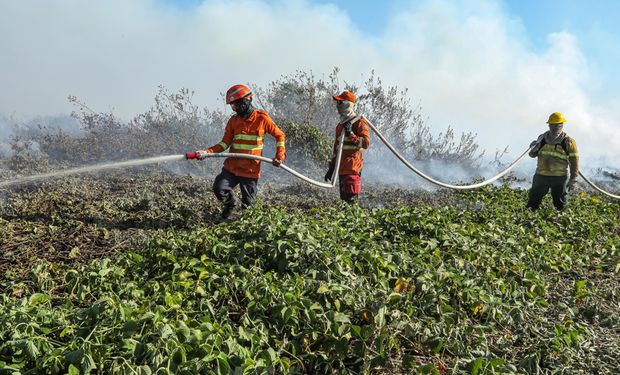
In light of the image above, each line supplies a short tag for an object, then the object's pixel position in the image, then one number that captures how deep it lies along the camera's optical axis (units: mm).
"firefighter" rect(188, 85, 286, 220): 5727
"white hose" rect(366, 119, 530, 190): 6738
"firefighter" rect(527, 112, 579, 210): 6914
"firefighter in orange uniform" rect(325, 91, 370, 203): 6312
